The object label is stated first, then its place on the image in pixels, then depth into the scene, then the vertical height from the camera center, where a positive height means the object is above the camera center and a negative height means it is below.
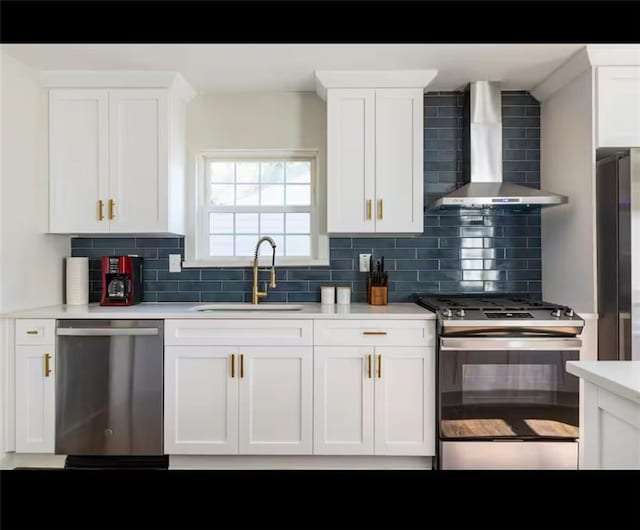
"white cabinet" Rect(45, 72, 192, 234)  2.79 +0.67
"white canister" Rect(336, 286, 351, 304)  2.99 -0.18
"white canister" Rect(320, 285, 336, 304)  3.01 -0.18
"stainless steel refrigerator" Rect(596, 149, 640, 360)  2.29 +0.08
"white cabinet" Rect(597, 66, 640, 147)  2.51 +0.89
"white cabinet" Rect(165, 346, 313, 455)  2.50 -0.73
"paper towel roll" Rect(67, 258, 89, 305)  2.94 -0.09
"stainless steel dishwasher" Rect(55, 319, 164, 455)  2.50 -0.68
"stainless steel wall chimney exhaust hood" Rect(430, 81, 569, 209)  2.94 +0.87
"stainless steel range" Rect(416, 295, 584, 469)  2.41 -0.66
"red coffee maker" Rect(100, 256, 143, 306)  2.88 -0.09
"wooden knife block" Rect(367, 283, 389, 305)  3.01 -0.18
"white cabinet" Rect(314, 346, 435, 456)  2.50 -0.73
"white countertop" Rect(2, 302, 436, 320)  2.50 -0.26
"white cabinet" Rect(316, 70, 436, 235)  2.79 +0.69
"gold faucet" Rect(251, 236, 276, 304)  2.98 -0.05
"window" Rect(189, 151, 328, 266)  3.21 +0.43
